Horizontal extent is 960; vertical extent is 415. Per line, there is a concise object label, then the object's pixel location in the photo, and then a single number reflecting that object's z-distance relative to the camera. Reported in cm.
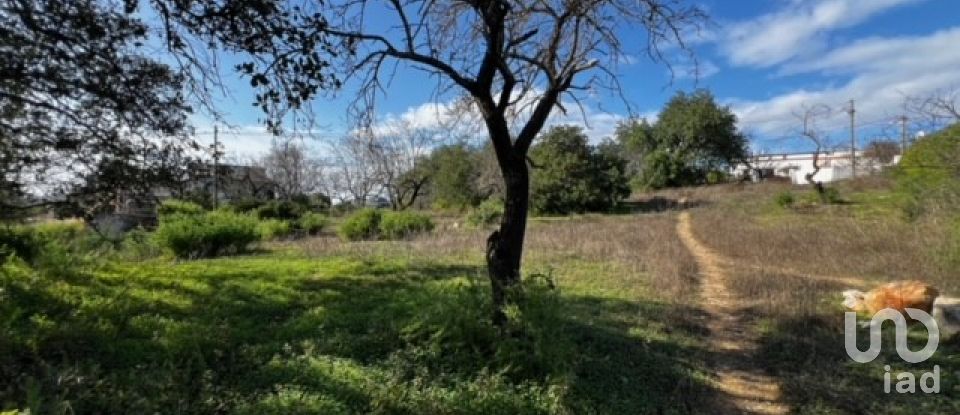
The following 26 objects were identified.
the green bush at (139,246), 1105
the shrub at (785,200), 2106
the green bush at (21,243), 683
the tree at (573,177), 2463
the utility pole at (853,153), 3120
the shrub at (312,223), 1825
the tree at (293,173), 3828
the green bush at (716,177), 3462
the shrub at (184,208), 998
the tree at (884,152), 2193
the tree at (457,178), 2911
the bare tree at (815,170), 2285
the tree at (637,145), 3659
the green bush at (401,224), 1641
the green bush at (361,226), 1617
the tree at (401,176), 3359
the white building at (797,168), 3131
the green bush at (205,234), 1092
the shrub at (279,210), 2186
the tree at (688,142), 3412
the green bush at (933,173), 713
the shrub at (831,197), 2142
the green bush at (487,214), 2011
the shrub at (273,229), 1539
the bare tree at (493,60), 463
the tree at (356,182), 3781
